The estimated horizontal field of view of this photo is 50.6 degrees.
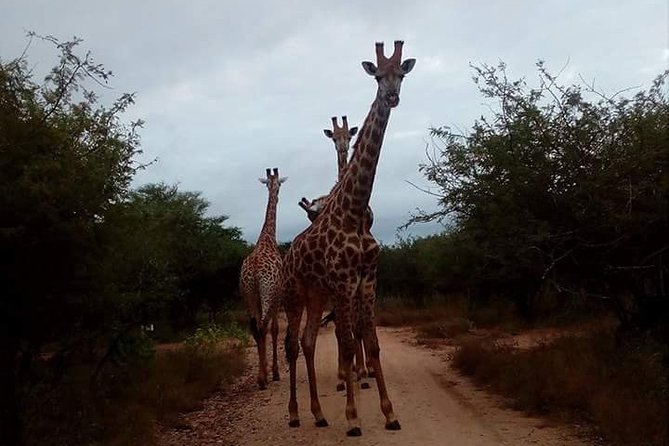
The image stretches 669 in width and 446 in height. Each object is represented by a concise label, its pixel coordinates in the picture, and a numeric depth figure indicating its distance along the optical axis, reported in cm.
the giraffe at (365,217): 880
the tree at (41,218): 650
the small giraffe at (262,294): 1240
